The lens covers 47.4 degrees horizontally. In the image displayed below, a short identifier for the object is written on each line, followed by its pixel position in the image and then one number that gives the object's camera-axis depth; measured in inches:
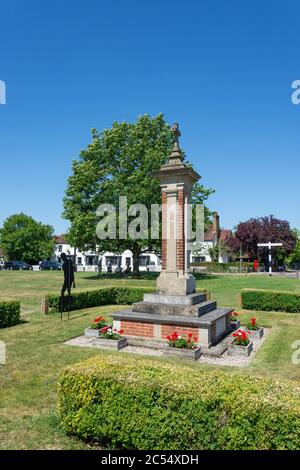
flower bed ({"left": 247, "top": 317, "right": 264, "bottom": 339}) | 500.7
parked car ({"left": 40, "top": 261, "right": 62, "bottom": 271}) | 2350.3
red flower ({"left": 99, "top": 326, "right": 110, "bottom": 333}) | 473.8
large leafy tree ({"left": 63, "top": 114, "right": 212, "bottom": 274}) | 1273.4
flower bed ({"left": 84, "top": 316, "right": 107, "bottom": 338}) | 490.0
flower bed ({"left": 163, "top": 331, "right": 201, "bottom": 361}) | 395.9
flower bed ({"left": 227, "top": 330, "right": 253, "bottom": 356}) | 410.2
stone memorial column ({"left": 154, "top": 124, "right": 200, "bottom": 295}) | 486.0
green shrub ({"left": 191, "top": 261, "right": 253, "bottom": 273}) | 2197.3
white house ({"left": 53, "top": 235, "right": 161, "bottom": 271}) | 2484.7
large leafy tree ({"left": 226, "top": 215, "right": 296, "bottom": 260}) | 2255.2
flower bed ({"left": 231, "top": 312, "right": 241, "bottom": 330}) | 563.8
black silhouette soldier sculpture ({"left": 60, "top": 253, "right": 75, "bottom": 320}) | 601.3
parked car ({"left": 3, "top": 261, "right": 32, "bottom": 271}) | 2351.1
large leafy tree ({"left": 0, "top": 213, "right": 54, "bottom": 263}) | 2866.6
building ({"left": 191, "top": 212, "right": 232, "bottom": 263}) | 2805.1
